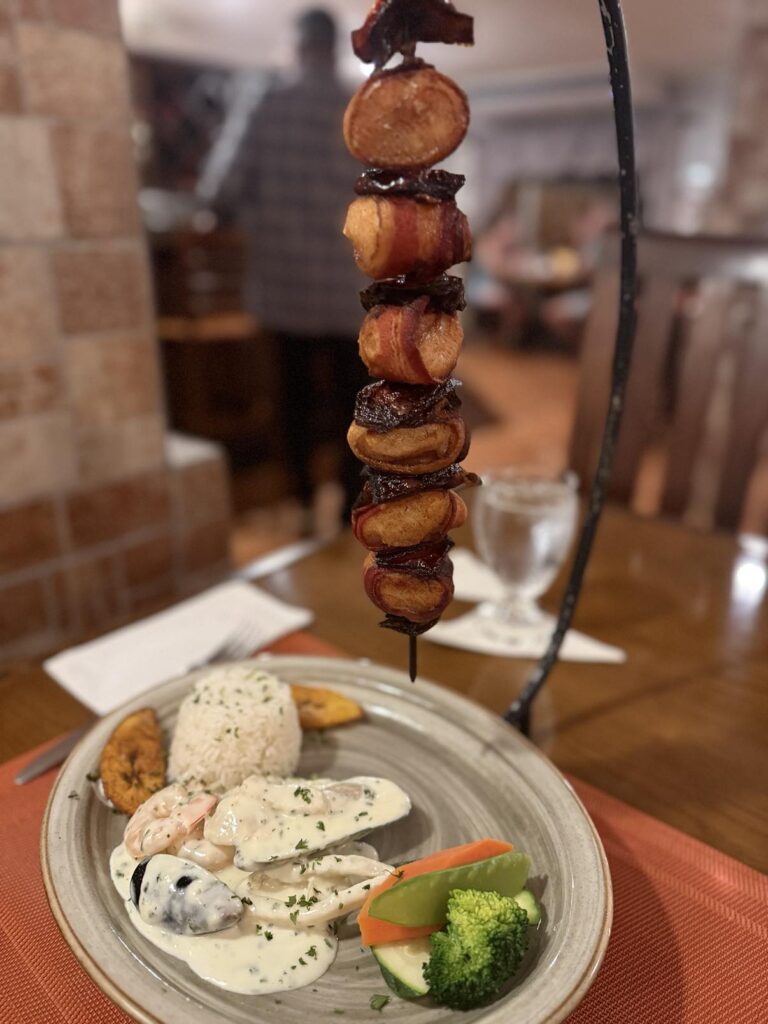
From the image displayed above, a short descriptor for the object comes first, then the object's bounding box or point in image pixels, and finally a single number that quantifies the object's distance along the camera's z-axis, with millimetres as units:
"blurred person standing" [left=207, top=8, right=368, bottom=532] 3049
